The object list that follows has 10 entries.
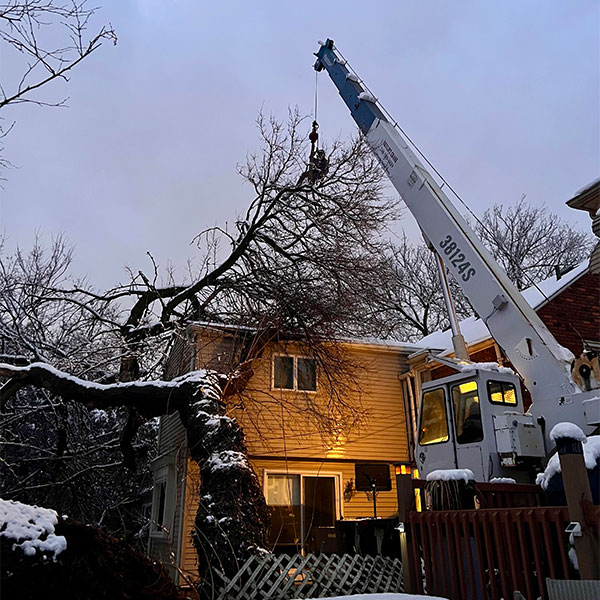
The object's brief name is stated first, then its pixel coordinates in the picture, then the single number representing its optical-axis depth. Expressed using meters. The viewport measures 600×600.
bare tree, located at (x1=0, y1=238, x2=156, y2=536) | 11.48
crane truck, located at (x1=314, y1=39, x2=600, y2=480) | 6.21
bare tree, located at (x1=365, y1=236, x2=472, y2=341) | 23.78
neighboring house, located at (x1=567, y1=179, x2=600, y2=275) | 7.69
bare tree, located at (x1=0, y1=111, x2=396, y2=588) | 9.49
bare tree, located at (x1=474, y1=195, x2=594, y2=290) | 24.08
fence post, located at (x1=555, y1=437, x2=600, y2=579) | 3.52
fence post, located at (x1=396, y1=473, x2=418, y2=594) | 5.13
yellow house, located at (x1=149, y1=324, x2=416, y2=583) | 11.73
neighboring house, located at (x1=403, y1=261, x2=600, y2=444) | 11.19
